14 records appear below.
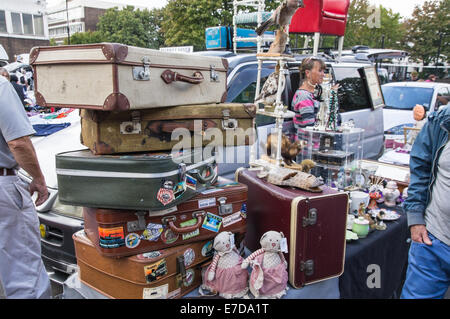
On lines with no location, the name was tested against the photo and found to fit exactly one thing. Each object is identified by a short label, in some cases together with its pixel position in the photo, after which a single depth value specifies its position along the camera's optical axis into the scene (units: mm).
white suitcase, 1583
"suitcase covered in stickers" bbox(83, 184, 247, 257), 1688
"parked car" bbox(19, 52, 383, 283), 2699
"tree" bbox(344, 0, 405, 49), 19016
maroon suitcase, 1885
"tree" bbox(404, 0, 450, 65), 18773
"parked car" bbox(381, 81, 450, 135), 7953
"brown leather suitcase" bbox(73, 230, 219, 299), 1728
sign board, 5453
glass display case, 3006
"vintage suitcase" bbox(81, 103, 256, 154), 1812
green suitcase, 1609
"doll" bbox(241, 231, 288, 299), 1787
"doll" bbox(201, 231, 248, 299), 1800
